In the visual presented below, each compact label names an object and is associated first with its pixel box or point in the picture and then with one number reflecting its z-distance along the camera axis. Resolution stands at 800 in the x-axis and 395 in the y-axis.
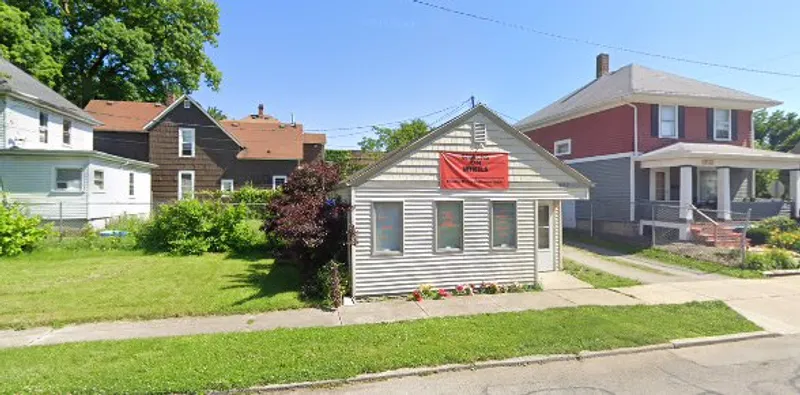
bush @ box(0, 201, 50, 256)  12.31
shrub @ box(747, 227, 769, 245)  15.86
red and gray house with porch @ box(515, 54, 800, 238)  16.95
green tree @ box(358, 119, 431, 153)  41.33
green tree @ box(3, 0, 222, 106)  29.14
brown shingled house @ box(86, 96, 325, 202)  27.48
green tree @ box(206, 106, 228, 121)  58.21
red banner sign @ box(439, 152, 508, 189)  9.52
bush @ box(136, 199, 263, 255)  13.31
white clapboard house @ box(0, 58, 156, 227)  17.81
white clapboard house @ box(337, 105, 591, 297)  9.03
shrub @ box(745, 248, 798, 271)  12.03
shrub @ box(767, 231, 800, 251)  14.53
